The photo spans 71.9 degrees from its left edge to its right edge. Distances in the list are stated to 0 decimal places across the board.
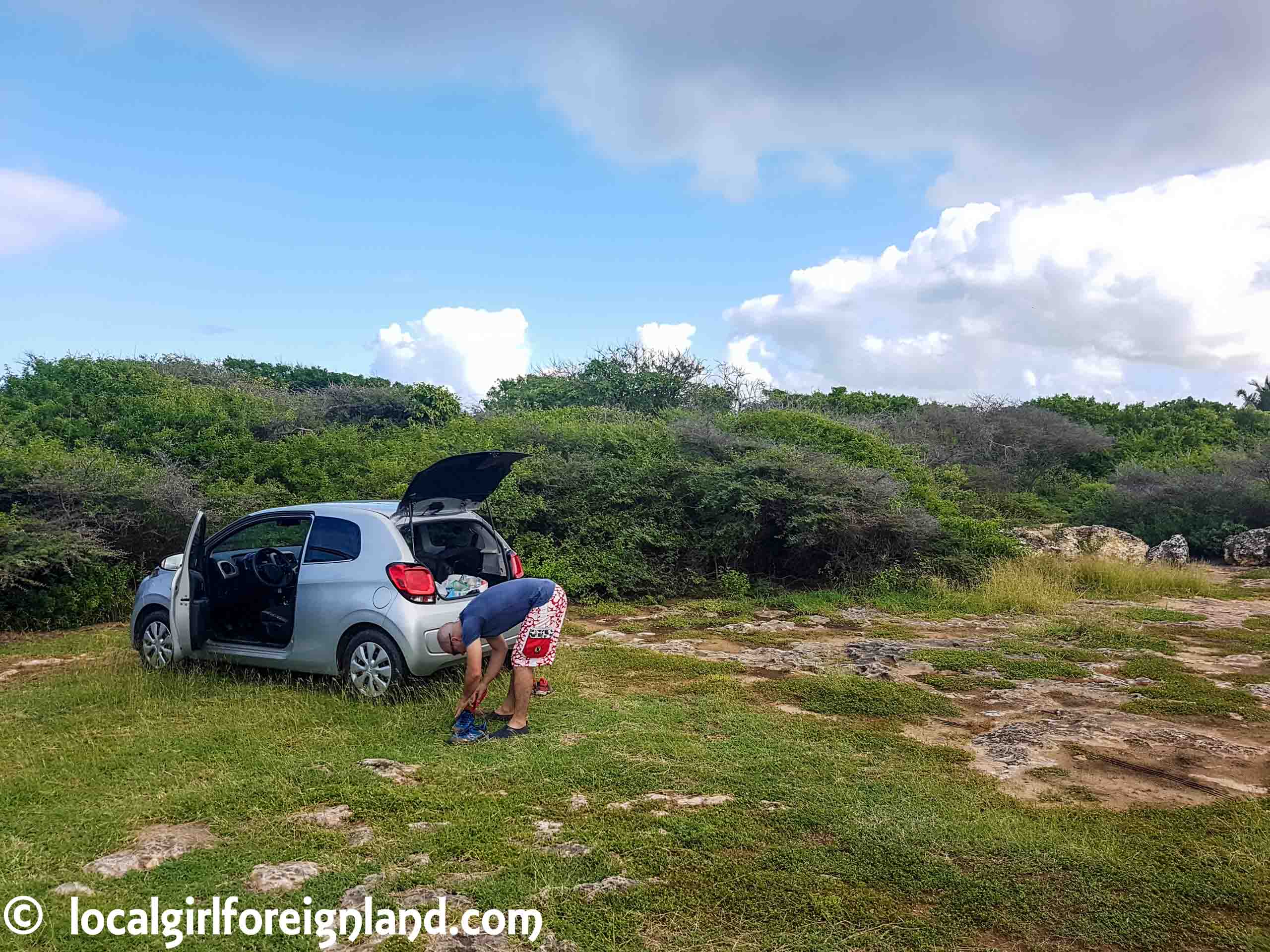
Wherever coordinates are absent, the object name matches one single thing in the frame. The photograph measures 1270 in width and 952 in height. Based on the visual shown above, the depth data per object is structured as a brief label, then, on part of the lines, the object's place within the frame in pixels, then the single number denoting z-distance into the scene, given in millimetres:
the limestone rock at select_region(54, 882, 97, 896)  3496
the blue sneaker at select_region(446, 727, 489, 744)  5359
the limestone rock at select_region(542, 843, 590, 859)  3863
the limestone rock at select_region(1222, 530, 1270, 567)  16453
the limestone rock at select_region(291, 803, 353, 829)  4184
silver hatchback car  6176
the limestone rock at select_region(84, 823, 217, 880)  3719
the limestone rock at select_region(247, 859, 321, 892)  3566
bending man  5504
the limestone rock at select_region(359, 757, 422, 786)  4766
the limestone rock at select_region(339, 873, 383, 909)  3447
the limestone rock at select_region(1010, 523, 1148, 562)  15789
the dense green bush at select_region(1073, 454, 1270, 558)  17953
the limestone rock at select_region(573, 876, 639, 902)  3521
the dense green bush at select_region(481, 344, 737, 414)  24797
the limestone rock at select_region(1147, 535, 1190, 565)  16828
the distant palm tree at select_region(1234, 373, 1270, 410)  38656
